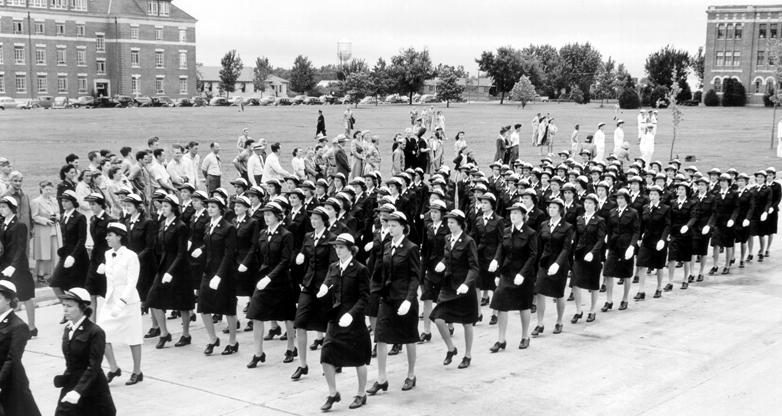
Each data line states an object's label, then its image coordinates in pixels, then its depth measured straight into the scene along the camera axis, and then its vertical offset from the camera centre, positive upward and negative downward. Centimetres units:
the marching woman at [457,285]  1011 -216
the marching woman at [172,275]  1079 -221
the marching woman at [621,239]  1308 -199
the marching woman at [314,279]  954 -201
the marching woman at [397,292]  920 -203
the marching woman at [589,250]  1237 -206
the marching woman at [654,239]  1406 -214
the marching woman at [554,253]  1157 -198
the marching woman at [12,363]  682 -214
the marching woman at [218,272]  1053 -212
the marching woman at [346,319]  858 -220
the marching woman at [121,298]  922 -215
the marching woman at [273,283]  1009 -215
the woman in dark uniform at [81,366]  687 -220
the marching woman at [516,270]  1092 -212
